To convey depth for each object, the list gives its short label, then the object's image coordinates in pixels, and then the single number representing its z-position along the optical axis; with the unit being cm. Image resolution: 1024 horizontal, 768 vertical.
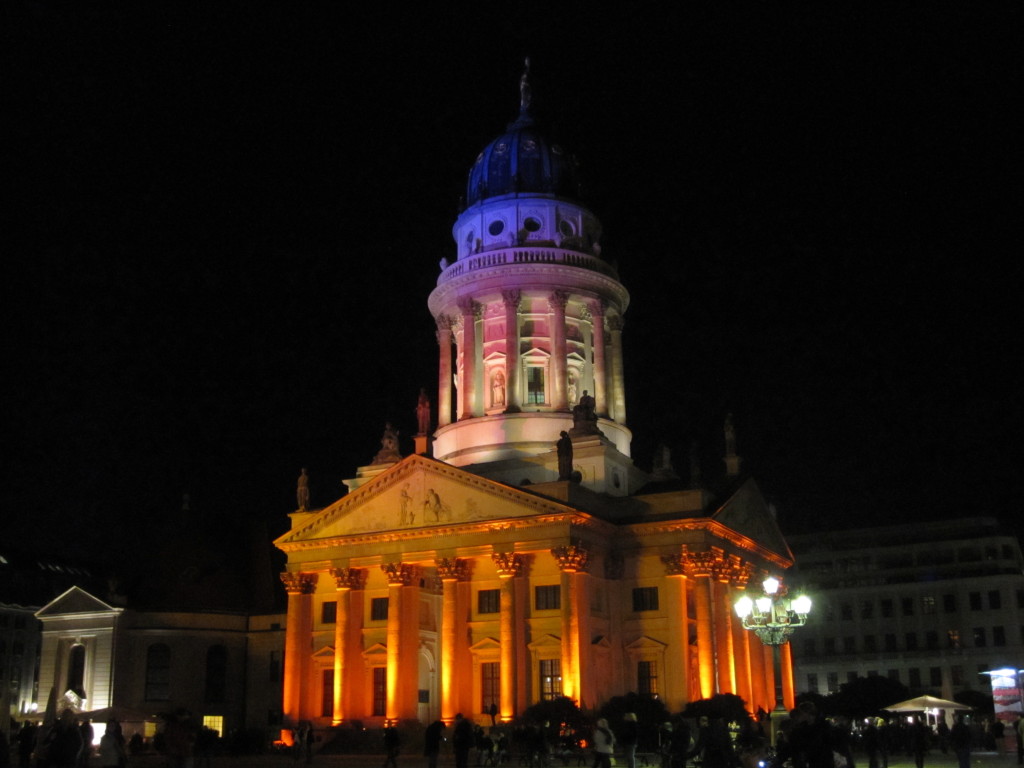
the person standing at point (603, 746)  3134
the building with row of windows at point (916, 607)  8994
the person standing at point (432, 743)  3341
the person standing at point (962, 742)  3253
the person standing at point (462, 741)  3303
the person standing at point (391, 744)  3856
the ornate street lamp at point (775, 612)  3703
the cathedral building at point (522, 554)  5594
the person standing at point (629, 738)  3172
